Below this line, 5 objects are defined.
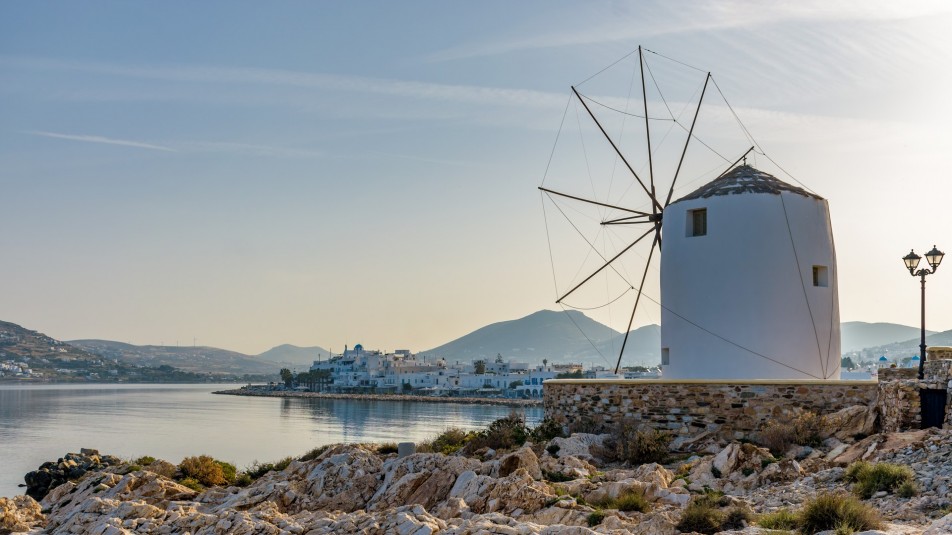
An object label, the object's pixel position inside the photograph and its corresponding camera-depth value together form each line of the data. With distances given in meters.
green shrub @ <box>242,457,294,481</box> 16.38
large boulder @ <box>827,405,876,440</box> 13.72
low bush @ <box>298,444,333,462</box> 15.52
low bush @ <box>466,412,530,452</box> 16.25
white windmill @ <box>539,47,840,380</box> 17.67
